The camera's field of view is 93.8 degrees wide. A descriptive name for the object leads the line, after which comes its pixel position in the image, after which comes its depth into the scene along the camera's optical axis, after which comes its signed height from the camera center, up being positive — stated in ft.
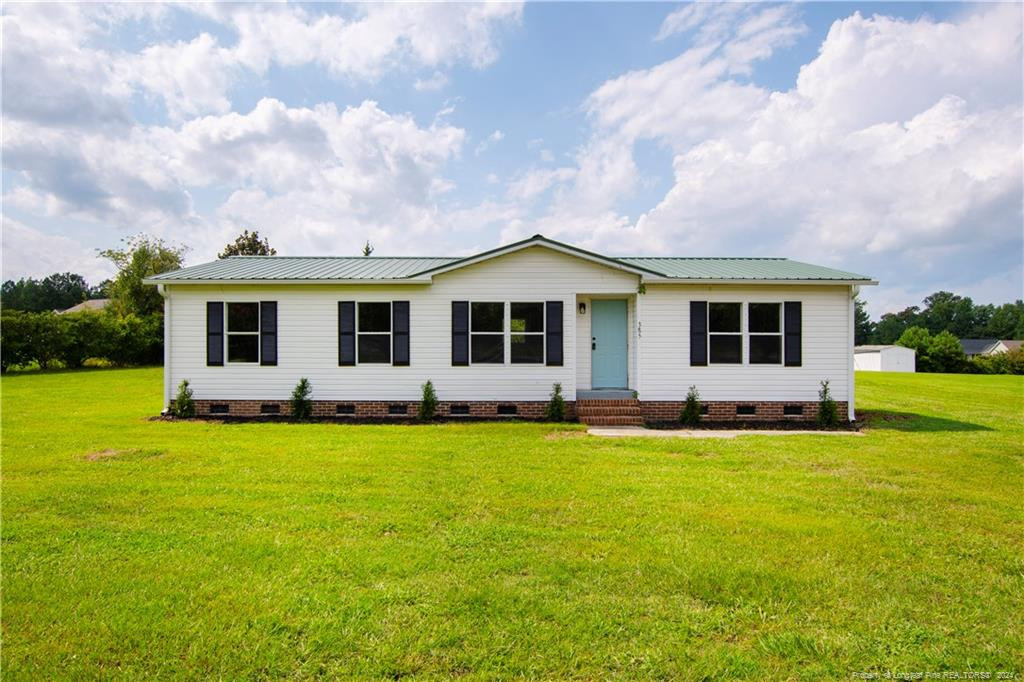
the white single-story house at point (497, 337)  35.70 +1.08
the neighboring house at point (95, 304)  161.43 +17.10
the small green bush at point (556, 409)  34.94 -4.21
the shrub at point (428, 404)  35.42 -3.89
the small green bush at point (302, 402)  35.68 -3.69
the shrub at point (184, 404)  35.53 -3.78
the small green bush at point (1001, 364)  118.52 -3.73
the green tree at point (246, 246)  112.98 +25.28
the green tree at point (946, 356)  122.21 -1.69
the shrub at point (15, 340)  60.54 +1.76
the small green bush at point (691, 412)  34.76 -4.48
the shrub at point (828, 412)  34.35 -4.47
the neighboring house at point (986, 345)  205.05 +1.79
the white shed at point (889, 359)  119.85 -2.47
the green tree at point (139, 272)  104.99 +19.43
